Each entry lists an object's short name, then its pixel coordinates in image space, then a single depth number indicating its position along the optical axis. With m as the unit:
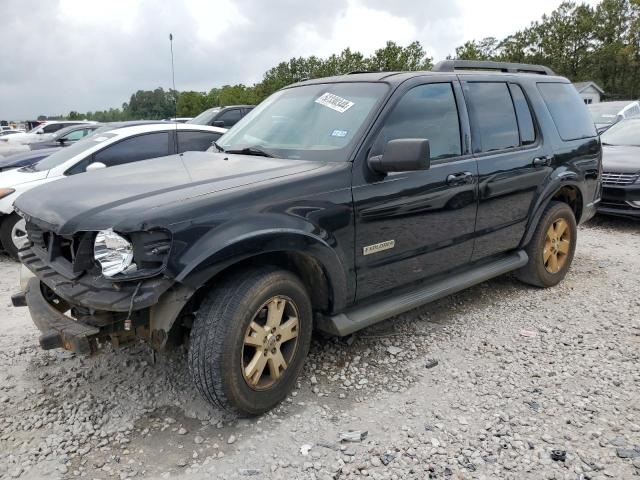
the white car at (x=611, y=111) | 12.32
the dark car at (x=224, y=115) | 11.96
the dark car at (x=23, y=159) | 7.56
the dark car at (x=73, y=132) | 13.10
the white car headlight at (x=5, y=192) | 5.71
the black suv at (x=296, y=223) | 2.51
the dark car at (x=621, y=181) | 7.15
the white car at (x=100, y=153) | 5.80
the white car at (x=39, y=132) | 19.55
